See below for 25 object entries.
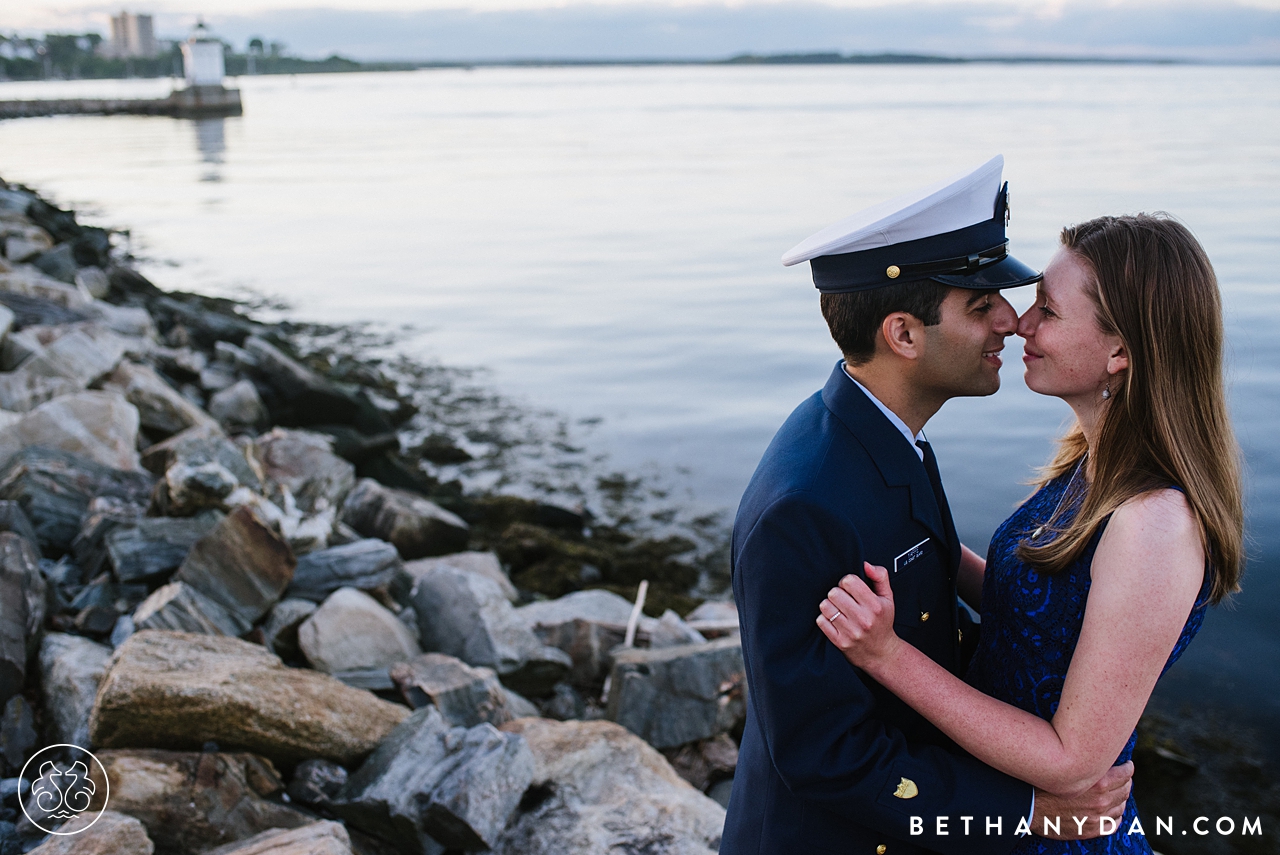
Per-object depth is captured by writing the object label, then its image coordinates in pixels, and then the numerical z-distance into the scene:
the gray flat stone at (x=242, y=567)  4.86
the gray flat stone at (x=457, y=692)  4.42
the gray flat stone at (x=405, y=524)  7.35
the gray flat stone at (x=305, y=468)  7.82
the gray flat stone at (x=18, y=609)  4.07
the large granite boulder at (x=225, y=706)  3.48
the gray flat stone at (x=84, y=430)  6.90
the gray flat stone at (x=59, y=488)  5.81
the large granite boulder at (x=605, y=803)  3.51
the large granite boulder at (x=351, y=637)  4.80
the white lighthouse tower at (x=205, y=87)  67.50
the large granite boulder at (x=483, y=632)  5.18
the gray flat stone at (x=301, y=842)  3.00
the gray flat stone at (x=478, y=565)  6.65
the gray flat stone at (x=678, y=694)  4.75
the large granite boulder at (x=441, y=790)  3.38
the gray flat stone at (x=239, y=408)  10.12
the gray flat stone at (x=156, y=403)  8.69
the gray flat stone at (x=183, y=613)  4.52
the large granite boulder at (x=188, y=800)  3.32
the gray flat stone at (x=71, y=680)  3.87
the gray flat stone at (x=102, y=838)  2.96
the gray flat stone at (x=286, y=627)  4.92
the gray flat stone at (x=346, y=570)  5.39
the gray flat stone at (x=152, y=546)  5.12
